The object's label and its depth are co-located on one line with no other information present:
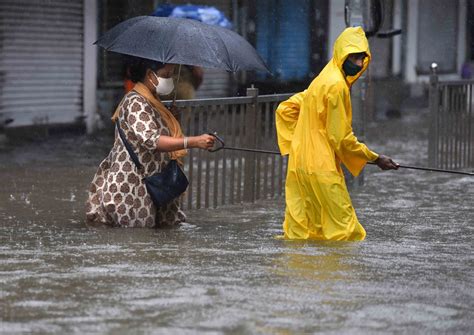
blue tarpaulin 21.44
